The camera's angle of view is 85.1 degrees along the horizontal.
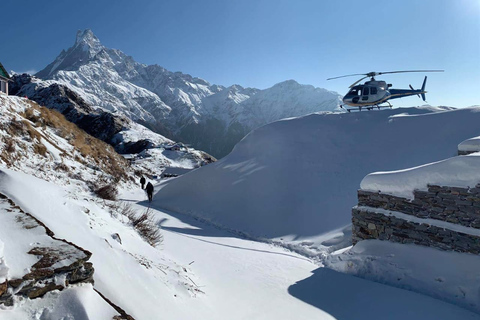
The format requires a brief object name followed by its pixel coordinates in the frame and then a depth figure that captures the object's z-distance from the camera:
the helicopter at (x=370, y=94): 18.25
